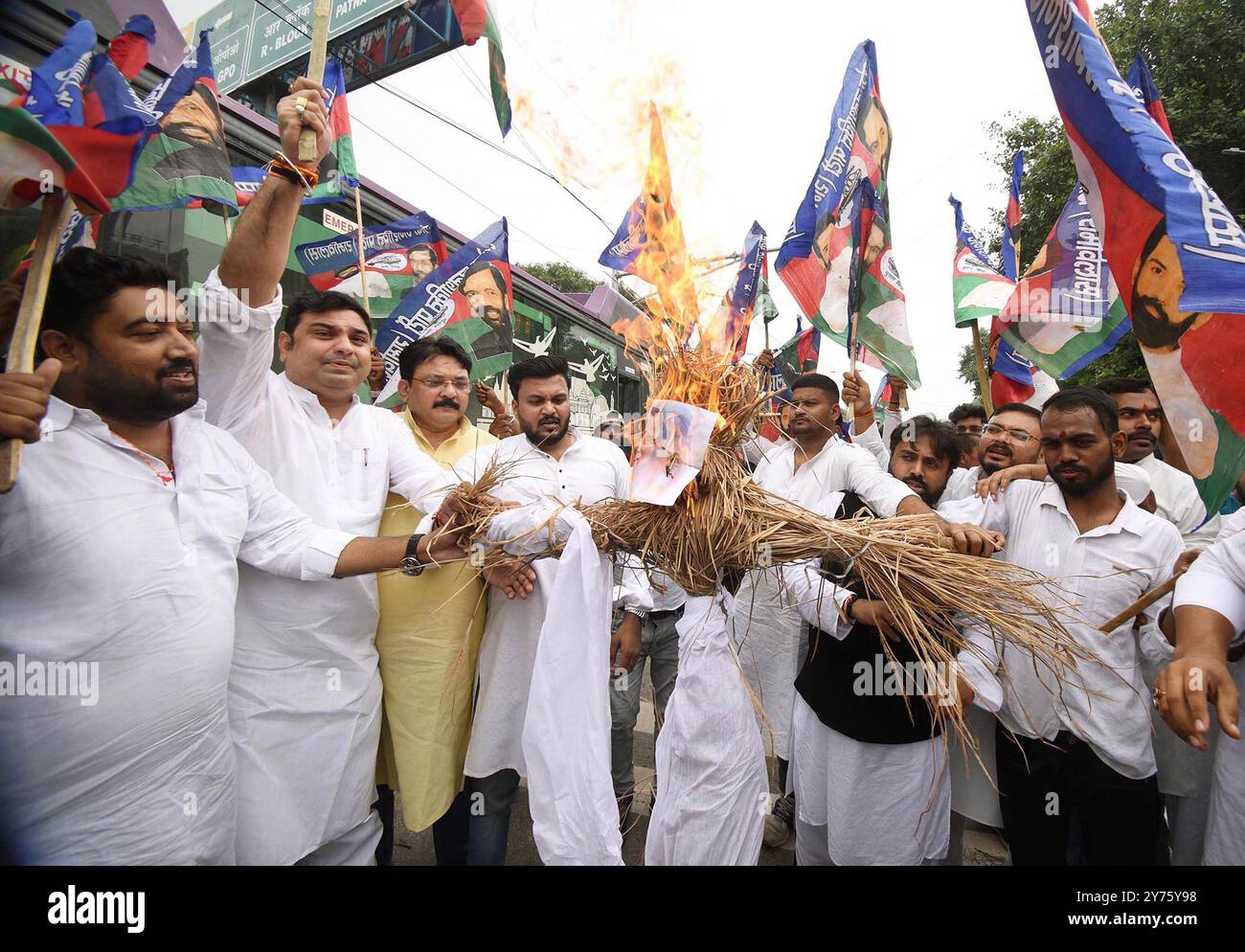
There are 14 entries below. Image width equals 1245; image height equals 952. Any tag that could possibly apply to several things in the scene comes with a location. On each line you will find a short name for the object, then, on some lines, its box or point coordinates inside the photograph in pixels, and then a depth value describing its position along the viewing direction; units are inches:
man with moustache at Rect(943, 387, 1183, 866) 85.4
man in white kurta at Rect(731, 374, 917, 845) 141.3
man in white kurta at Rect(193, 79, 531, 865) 81.0
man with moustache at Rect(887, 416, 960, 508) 124.0
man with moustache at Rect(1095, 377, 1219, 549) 121.9
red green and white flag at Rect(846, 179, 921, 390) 139.3
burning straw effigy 66.7
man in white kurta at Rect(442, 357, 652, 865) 98.0
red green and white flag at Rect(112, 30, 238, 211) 93.1
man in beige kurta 96.8
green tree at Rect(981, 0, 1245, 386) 375.9
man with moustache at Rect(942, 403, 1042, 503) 134.8
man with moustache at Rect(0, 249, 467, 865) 61.0
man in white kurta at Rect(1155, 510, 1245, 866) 60.6
